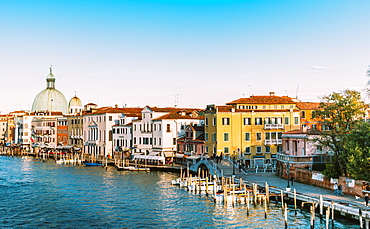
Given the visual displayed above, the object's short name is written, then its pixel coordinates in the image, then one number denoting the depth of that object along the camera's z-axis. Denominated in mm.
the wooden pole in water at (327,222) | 26597
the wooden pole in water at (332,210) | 28298
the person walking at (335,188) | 34197
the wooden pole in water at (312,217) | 27797
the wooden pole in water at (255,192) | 36406
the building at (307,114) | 68688
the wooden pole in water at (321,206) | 30422
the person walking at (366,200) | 29516
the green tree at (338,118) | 37469
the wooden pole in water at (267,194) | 34962
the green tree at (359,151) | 32375
